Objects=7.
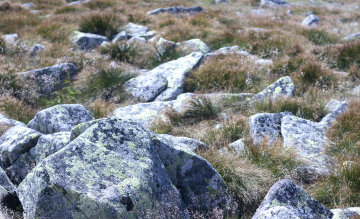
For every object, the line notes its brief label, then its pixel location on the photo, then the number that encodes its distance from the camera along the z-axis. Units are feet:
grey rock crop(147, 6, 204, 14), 51.06
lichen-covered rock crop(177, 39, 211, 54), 29.71
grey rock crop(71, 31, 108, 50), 31.65
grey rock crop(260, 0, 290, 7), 74.24
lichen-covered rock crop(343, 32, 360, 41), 33.44
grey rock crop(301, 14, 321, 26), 47.70
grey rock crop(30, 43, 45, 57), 27.72
